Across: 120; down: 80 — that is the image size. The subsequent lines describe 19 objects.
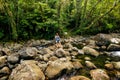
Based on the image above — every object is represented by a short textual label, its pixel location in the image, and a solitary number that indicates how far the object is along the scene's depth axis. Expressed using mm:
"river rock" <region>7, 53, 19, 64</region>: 4942
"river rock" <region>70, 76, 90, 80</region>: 3843
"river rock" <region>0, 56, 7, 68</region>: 4821
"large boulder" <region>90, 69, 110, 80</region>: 3988
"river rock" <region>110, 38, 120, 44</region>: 7785
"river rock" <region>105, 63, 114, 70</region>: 4613
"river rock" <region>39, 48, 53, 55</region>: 5849
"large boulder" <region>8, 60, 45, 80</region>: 3687
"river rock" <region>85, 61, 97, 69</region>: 4610
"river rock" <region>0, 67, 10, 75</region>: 4337
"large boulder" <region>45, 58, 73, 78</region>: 4004
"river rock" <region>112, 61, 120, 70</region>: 4584
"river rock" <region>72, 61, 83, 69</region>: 4540
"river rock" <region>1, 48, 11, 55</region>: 5911
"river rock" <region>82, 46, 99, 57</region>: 5776
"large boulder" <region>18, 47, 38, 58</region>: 5165
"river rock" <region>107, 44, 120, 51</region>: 6539
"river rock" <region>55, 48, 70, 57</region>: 5439
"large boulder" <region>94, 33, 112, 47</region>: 7533
